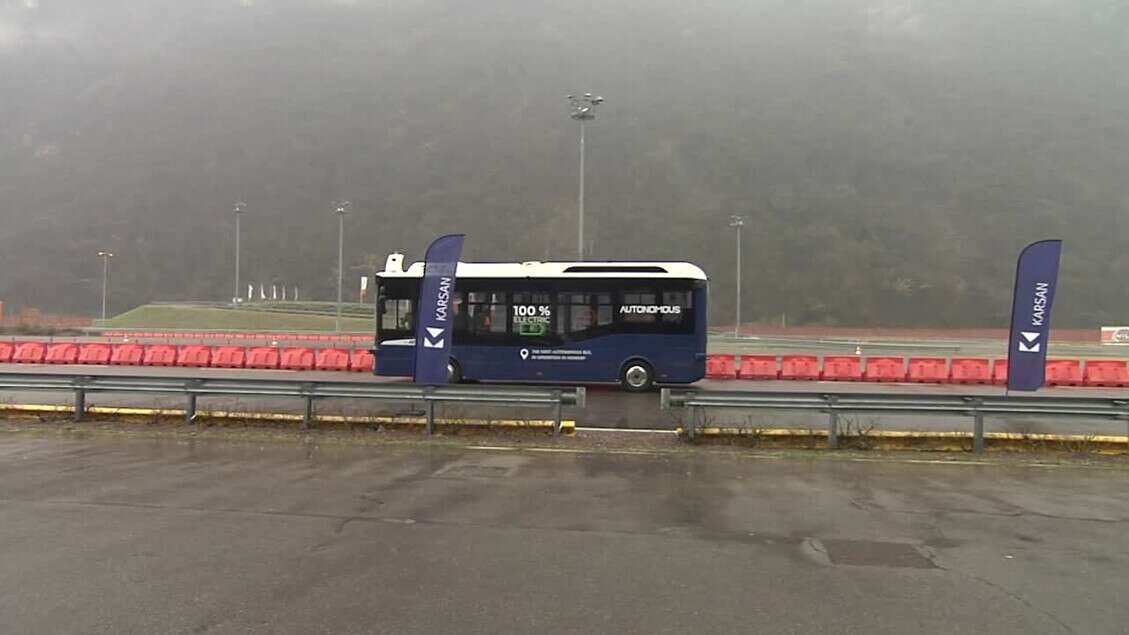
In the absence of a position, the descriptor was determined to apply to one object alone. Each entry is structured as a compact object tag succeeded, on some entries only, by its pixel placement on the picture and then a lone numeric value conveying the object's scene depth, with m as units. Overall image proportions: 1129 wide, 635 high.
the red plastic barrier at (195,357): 28.00
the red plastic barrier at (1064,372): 23.67
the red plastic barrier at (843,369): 24.44
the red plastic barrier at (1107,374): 23.64
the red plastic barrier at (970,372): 23.94
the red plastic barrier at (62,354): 29.20
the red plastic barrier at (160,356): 28.52
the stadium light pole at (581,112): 28.27
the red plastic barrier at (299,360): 26.69
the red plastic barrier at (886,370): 24.09
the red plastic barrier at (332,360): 26.28
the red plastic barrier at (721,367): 24.89
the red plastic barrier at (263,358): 27.25
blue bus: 19.08
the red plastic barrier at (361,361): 25.78
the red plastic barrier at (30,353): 29.45
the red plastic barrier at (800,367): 24.66
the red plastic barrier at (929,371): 24.08
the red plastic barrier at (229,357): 27.47
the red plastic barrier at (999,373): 23.78
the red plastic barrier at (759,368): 24.80
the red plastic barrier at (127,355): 28.56
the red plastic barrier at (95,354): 28.80
